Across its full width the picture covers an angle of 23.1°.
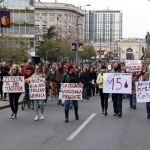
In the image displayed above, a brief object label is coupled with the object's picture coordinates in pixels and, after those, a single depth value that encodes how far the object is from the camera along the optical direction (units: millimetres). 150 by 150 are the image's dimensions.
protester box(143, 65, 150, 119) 11947
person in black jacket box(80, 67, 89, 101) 19326
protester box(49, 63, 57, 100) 17562
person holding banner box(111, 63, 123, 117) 12298
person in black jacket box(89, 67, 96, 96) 20954
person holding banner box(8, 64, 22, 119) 11898
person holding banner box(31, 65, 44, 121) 11496
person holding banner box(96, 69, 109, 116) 12640
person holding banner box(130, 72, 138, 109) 14852
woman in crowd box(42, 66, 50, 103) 16356
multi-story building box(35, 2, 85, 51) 97623
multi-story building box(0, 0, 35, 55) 68481
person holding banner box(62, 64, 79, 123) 11251
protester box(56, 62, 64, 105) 16881
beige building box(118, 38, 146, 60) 138167
